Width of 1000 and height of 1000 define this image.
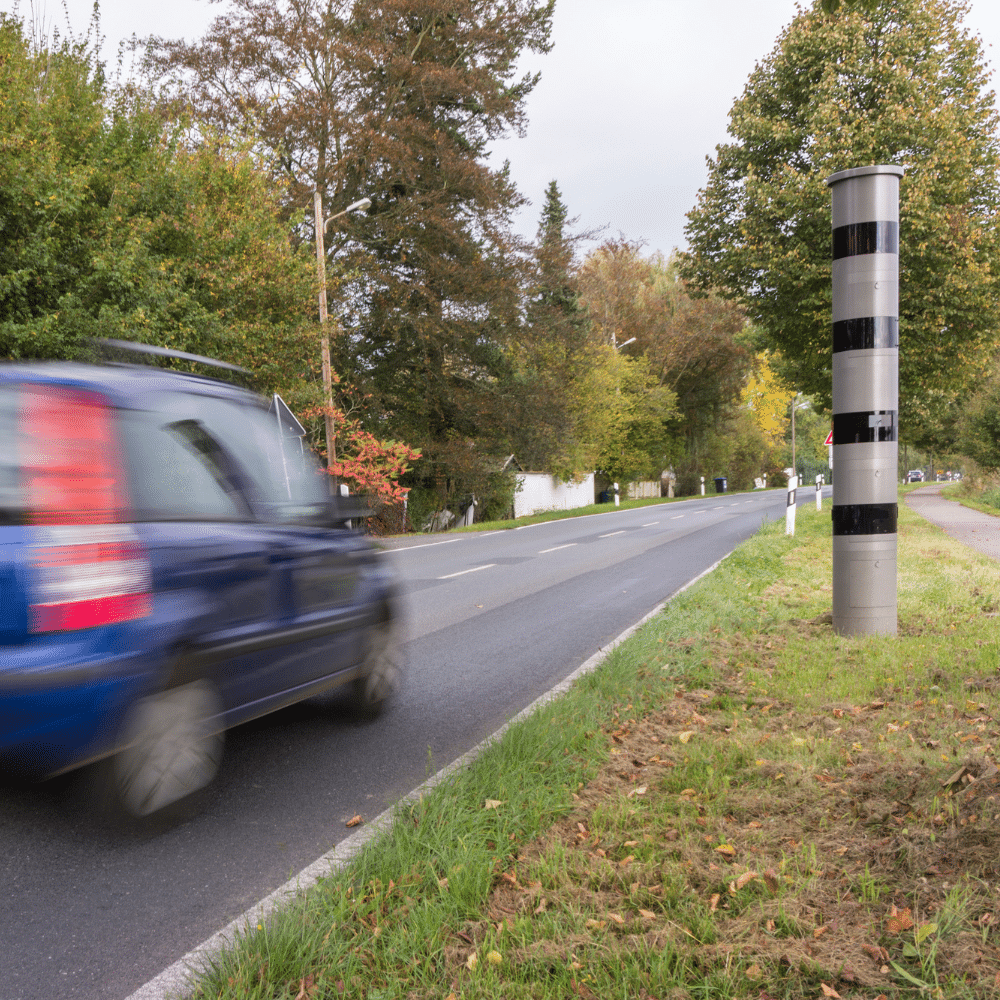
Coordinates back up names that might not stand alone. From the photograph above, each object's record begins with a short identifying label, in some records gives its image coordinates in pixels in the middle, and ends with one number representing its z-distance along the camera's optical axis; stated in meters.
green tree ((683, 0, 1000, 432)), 15.28
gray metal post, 6.18
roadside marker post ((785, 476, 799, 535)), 16.80
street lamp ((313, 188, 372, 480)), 18.20
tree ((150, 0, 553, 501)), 22.00
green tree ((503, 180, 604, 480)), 25.03
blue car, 2.91
